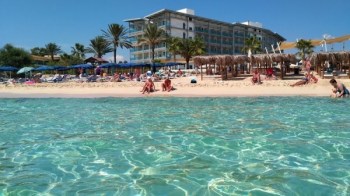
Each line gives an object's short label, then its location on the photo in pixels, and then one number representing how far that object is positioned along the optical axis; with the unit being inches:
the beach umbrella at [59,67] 1595.7
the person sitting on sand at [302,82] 887.1
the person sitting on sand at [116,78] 1280.4
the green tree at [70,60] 2511.1
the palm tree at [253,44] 2044.3
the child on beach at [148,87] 883.4
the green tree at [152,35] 2365.9
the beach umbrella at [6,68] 1498.2
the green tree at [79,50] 3100.4
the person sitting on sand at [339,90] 661.1
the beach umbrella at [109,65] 1524.4
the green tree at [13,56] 2268.7
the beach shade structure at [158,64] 1708.8
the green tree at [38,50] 3358.5
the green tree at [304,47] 2000.5
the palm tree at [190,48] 2079.2
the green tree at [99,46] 2503.7
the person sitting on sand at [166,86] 895.7
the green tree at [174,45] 2122.9
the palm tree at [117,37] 2393.8
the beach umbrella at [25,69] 1531.9
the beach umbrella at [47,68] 1589.6
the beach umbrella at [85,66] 1524.4
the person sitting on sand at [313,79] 894.9
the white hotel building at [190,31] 2886.3
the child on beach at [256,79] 967.6
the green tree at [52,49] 3056.1
